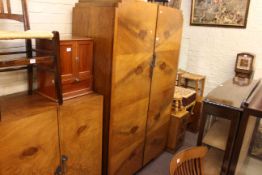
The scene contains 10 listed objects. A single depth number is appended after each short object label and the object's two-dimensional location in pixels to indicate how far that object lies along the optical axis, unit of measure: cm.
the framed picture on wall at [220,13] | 325
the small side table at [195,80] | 346
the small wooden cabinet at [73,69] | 157
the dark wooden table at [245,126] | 151
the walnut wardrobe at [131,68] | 168
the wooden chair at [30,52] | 120
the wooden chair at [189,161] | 123
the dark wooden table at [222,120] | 169
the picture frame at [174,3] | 278
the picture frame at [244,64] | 319
